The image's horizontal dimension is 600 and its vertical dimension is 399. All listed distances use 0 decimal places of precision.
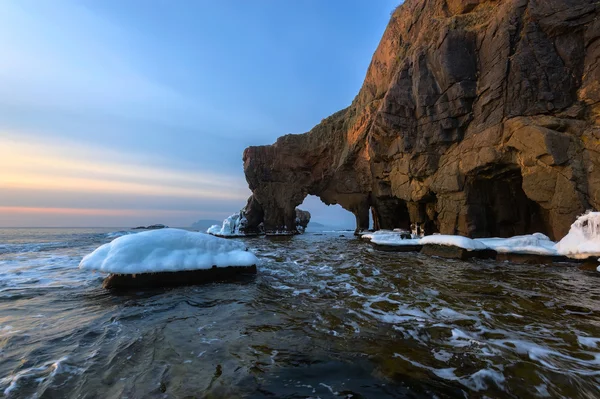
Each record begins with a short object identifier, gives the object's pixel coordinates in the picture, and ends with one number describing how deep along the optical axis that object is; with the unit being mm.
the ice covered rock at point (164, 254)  9102
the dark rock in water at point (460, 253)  15750
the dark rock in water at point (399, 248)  20234
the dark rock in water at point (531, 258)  13485
